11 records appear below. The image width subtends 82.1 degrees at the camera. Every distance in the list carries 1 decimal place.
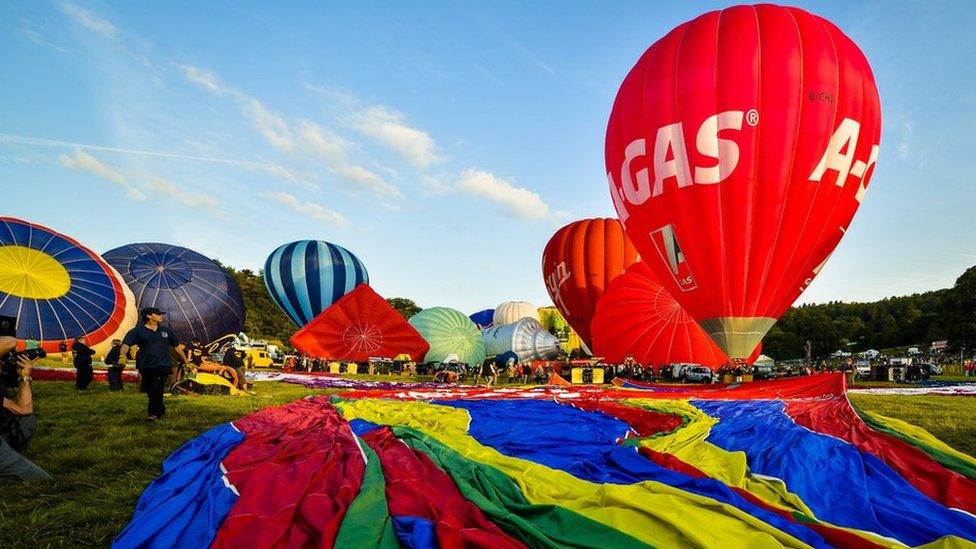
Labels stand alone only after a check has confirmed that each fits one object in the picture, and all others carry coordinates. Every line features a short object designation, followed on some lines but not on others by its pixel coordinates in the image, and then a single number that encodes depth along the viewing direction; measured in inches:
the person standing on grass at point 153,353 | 265.0
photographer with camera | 174.7
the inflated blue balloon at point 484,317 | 2608.3
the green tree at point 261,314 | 2489.3
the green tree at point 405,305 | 3398.1
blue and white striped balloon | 1199.6
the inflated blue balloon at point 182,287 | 890.1
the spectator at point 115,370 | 396.8
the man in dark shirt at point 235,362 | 463.2
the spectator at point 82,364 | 400.5
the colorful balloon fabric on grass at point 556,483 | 106.2
